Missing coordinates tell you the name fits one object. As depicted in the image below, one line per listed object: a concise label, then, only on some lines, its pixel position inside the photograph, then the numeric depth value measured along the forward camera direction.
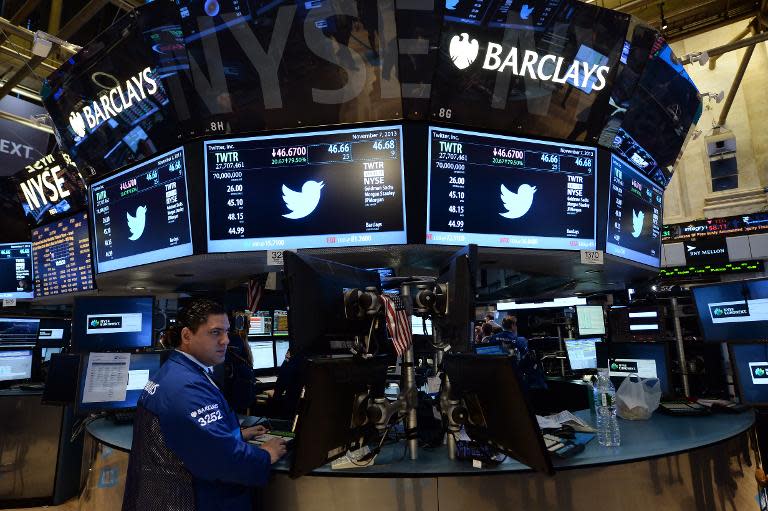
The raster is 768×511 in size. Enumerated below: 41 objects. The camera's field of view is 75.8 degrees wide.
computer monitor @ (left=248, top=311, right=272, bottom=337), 6.56
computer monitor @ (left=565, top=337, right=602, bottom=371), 7.39
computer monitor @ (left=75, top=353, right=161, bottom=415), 3.19
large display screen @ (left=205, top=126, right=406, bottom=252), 2.77
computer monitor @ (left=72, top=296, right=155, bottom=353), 3.50
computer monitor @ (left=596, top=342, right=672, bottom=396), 3.41
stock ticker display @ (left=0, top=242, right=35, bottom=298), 5.46
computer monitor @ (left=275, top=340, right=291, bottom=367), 6.70
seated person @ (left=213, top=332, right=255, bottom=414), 3.47
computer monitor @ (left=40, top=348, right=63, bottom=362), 5.92
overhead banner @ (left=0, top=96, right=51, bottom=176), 7.61
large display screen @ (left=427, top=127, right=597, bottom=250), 2.84
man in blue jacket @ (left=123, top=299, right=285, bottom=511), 1.74
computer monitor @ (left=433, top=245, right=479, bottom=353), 1.82
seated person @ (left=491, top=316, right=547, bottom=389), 4.29
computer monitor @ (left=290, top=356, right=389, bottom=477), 1.48
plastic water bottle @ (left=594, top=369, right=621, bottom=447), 2.20
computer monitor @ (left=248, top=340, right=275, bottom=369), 6.43
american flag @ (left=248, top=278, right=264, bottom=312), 3.84
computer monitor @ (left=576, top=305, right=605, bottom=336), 7.94
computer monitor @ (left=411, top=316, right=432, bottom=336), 6.70
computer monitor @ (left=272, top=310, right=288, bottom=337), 6.71
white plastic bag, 2.85
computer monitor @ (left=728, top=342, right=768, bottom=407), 3.01
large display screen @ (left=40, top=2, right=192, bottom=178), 2.91
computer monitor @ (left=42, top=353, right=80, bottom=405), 3.93
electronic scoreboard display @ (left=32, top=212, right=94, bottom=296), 4.71
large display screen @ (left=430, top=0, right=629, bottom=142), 2.75
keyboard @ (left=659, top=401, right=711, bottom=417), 2.93
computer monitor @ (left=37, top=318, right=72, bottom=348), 5.89
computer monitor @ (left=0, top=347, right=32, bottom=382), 5.25
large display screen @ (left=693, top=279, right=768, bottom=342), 3.21
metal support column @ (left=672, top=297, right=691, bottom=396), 3.88
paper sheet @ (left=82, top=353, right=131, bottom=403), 3.22
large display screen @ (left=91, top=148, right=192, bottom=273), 3.02
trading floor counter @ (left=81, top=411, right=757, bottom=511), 1.79
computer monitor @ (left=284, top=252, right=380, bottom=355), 1.70
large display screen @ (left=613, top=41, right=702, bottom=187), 3.39
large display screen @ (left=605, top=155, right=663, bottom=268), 3.39
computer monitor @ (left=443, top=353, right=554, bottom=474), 1.39
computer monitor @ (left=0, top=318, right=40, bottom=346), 5.14
